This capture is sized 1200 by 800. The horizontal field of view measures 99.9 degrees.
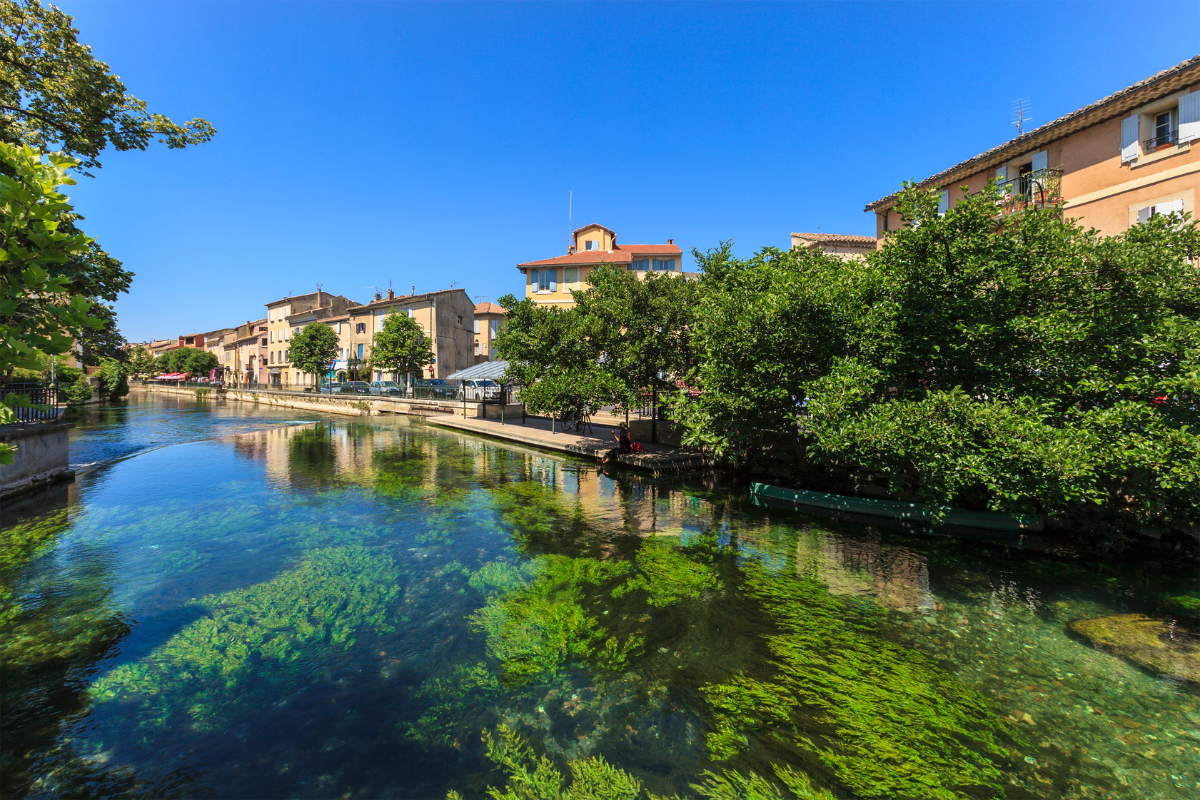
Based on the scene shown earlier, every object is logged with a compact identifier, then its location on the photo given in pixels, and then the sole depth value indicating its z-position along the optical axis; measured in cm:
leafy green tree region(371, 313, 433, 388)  4644
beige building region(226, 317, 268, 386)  7675
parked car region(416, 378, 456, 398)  4024
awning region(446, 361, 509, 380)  3269
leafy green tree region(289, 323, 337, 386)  5572
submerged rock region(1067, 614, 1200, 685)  695
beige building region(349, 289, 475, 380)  5116
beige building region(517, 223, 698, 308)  4453
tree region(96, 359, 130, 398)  5162
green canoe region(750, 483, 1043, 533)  1217
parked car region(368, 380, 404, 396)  4659
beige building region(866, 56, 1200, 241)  1383
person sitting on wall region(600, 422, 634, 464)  2083
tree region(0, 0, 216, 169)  1102
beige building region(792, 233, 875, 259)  3130
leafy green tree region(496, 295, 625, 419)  1905
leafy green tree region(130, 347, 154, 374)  10025
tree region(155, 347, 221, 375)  8425
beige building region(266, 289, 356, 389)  6619
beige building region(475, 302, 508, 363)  6203
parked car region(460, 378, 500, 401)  3631
